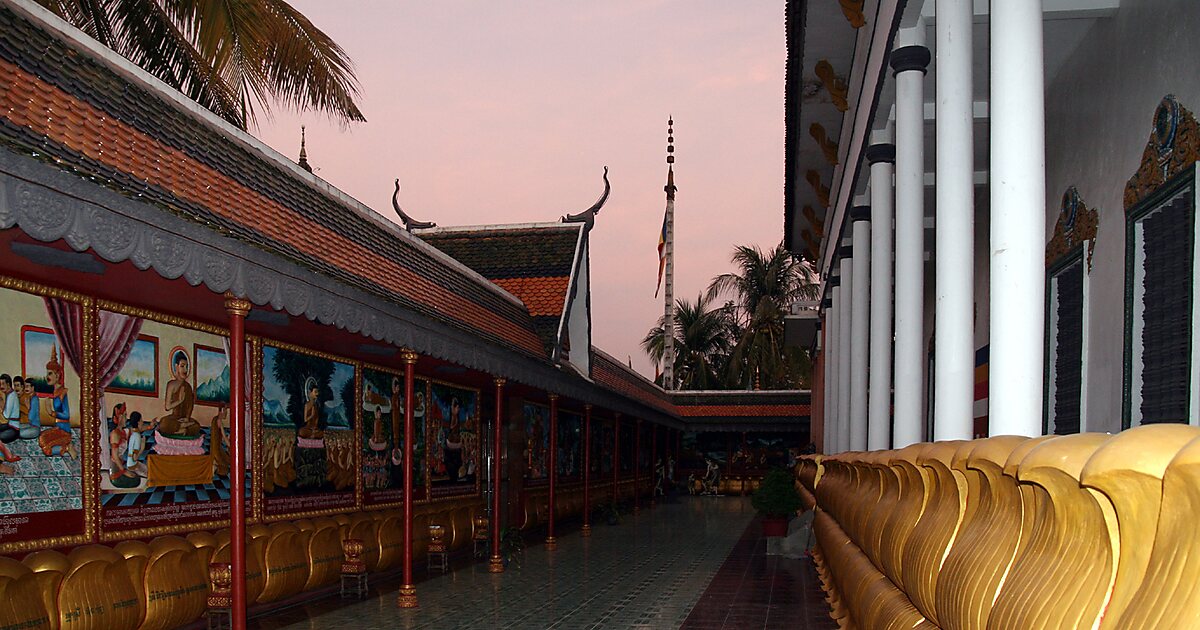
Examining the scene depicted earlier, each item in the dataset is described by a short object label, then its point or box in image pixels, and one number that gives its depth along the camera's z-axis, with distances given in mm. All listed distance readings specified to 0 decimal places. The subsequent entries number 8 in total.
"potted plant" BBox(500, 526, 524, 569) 14259
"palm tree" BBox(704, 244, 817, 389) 47469
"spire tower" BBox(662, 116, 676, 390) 44781
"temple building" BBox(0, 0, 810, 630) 5414
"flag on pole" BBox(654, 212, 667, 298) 48875
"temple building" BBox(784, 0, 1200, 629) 2031
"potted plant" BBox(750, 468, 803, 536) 16203
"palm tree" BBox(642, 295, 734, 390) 50844
